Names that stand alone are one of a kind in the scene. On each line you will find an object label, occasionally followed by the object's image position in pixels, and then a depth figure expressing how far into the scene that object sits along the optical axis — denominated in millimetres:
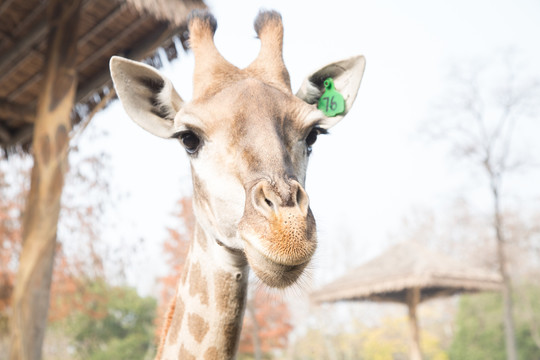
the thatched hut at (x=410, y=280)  10523
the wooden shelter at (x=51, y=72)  3881
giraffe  1541
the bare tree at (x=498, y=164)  12823
